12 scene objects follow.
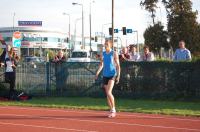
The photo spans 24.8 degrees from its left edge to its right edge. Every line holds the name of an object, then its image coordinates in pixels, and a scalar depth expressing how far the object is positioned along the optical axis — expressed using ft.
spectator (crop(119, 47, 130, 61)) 56.29
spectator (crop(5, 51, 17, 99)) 54.60
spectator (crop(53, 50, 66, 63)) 58.62
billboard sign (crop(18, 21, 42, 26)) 339.98
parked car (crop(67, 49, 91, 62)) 133.61
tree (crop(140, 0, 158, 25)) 114.73
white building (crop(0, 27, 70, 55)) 356.18
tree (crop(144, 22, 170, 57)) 115.03
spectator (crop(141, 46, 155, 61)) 56.10
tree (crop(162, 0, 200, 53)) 111.04
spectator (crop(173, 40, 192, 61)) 52.99
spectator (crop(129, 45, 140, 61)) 57.31
